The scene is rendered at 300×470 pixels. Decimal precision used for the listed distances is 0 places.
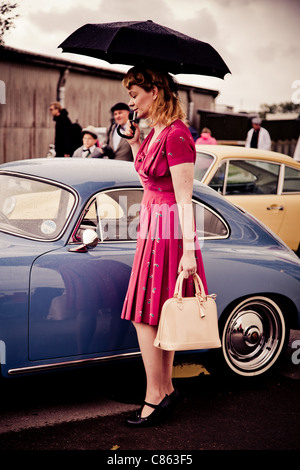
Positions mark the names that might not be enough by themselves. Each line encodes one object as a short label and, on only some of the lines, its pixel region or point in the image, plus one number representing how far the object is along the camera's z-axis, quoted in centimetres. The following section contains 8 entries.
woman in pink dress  361
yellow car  792
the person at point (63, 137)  1197
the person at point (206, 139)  1608
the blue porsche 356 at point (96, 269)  377
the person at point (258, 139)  1383
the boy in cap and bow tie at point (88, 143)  946
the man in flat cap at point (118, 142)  863
